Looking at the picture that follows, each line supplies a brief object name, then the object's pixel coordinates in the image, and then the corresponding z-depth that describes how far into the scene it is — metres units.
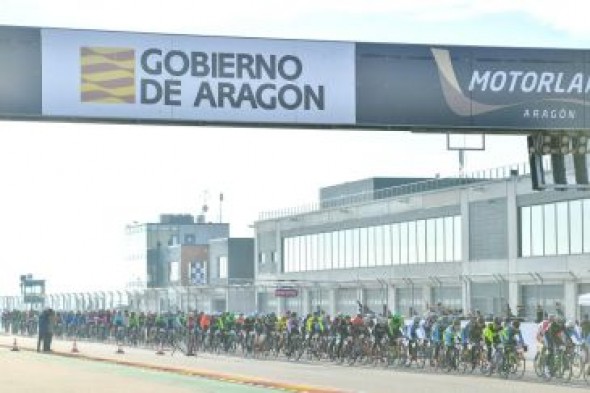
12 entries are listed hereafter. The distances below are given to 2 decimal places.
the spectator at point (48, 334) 49.41
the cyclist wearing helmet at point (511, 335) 31.30
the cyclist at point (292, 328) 42.88
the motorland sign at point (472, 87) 22.52
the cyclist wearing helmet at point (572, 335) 30.61
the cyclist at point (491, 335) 31.62
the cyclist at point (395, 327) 37.59
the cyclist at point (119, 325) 59.97
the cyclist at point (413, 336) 36.69
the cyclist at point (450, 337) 34.06
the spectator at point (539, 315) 37.97
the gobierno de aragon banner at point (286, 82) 21.41
